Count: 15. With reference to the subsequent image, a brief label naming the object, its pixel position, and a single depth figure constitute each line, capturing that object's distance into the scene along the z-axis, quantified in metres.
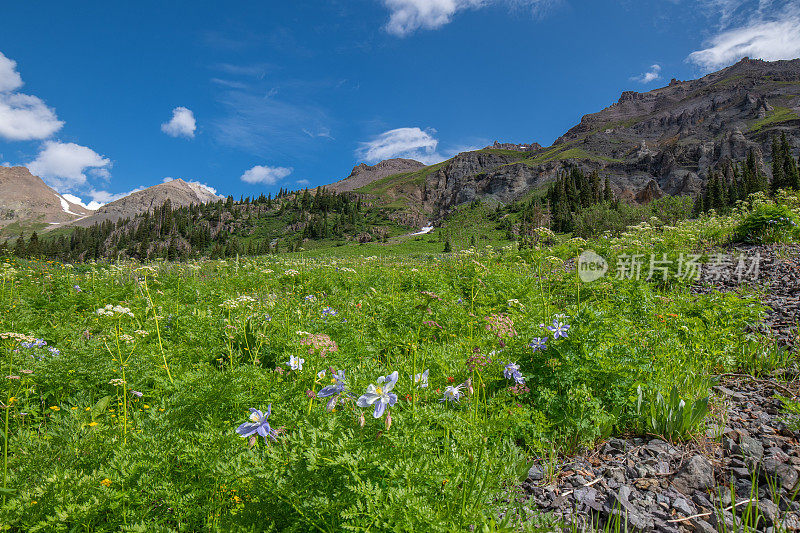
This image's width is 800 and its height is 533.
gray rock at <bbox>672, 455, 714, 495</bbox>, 2.62
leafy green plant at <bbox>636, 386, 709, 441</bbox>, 3.12
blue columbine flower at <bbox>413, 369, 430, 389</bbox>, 2.09
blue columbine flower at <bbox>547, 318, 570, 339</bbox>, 3.21
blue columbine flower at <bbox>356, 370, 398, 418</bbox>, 1.69
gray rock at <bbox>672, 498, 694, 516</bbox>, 2.38
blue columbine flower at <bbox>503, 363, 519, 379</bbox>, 2.99
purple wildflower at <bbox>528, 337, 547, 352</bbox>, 3.29
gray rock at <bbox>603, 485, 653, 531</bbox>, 2.28
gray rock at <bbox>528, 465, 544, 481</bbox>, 2.83
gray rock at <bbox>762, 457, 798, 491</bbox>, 2.52
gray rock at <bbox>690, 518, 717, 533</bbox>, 2.21
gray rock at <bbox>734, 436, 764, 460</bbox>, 2.84
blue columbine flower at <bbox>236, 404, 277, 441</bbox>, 1.80
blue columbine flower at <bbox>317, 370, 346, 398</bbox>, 1.78
